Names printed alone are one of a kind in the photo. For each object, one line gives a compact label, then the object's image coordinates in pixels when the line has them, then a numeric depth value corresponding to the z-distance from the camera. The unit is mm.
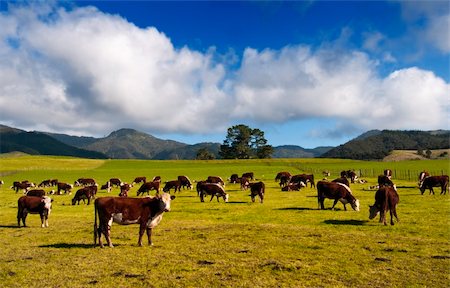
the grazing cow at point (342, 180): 38681
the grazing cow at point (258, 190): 31750
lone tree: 170250
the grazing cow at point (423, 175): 48300
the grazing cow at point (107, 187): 49069
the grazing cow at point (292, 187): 43312
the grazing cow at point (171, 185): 43188
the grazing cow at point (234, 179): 56728
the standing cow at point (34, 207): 21969
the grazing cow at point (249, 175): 60750
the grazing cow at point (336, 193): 25750
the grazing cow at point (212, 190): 33750
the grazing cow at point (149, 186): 42344
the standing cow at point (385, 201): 20484
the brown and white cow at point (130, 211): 16141
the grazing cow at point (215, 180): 46016
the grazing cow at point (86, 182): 58500
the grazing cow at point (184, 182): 46844
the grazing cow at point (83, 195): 34625
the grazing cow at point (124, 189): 39878
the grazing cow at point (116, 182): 56569
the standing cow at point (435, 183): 35531
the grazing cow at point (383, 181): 42125
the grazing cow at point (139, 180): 58781
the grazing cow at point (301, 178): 47412
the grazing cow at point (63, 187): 46562
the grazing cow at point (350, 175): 54766
